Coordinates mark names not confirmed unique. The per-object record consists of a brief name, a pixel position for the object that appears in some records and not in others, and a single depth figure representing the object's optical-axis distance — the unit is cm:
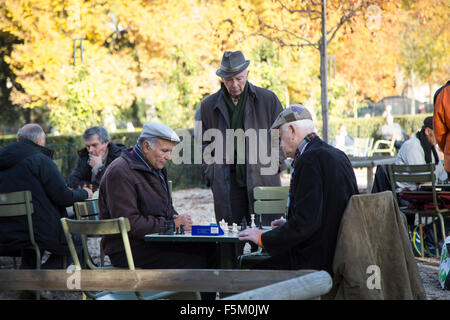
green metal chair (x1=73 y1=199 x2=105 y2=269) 1123
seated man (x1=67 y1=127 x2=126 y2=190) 1485
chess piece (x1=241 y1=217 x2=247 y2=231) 934
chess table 853
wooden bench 624
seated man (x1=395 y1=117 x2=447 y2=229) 1702
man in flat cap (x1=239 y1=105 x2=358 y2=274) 745
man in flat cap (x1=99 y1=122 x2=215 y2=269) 937
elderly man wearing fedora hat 1194
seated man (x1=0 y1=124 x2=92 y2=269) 1287
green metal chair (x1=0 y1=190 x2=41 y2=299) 1237
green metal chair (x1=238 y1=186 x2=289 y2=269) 1130
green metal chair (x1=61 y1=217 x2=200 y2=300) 823
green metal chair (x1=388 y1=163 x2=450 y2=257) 1547
